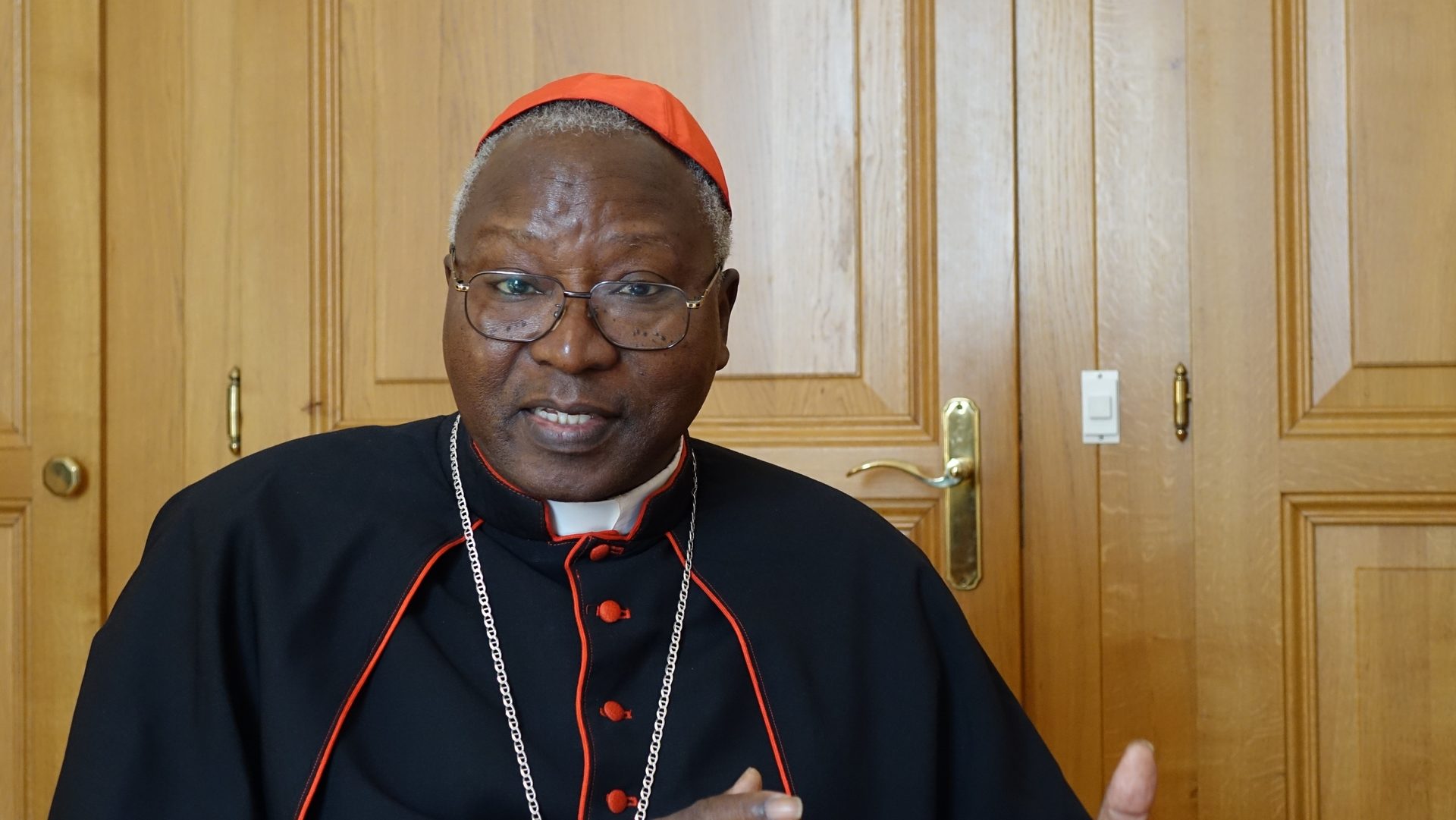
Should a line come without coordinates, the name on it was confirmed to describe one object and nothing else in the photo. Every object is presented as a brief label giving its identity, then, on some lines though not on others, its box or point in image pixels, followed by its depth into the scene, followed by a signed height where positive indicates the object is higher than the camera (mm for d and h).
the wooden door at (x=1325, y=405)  2578 +15
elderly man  1400 -210
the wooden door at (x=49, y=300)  2912 +271
